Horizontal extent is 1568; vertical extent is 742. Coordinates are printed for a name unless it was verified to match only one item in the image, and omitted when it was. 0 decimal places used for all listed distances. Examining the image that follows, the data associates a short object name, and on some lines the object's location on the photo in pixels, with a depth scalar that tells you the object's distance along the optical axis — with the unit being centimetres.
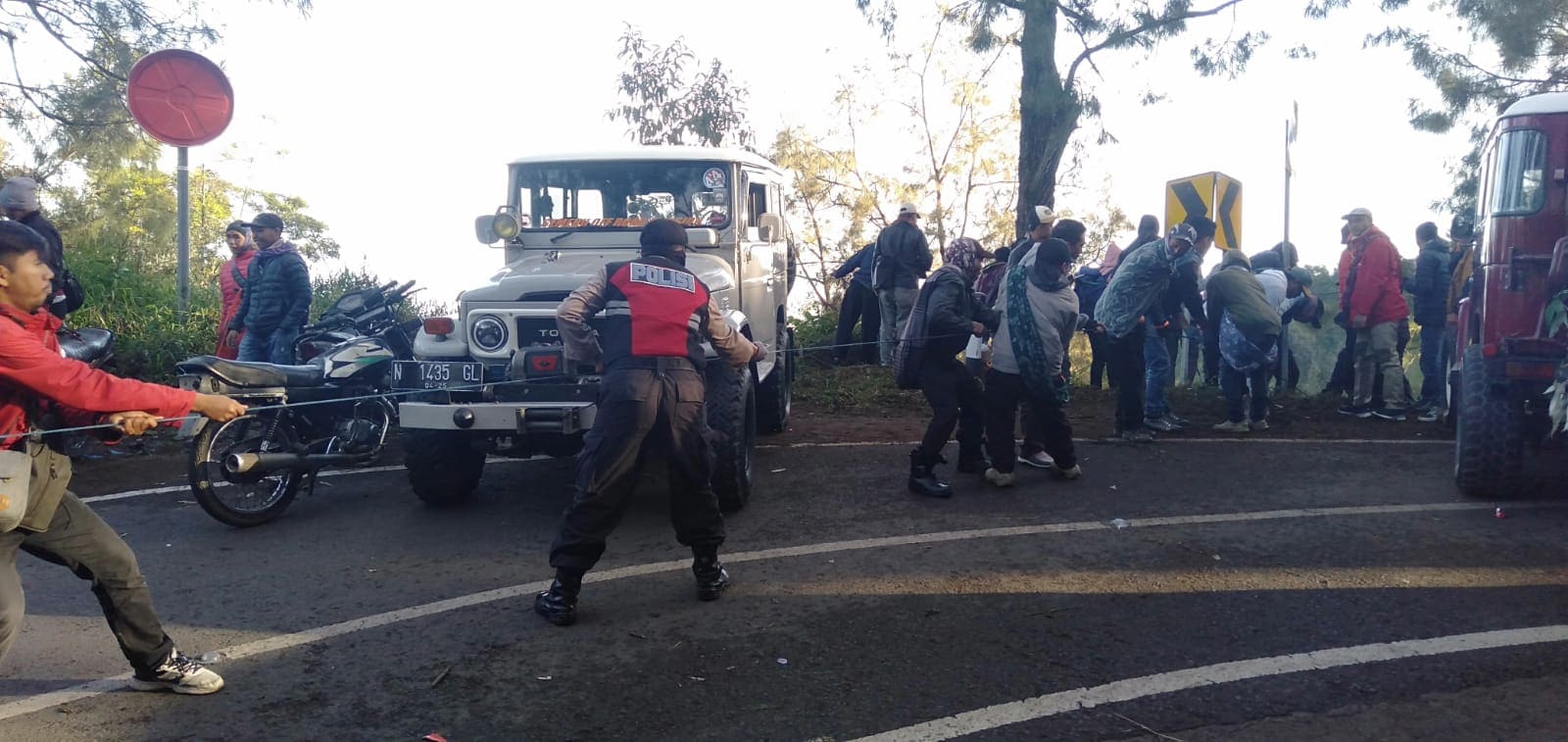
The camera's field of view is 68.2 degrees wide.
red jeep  669
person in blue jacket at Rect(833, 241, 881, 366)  1358
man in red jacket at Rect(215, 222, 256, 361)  939
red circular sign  927
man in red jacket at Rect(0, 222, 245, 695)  365
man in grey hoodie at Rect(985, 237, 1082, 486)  730
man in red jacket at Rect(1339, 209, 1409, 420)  1025
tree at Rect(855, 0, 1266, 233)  1361
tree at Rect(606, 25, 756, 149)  1706
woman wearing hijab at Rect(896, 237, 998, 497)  709
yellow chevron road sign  1091
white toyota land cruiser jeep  644
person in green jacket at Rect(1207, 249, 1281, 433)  923
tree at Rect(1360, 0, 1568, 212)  1561
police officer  492
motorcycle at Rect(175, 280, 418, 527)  650
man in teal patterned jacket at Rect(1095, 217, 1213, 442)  880
